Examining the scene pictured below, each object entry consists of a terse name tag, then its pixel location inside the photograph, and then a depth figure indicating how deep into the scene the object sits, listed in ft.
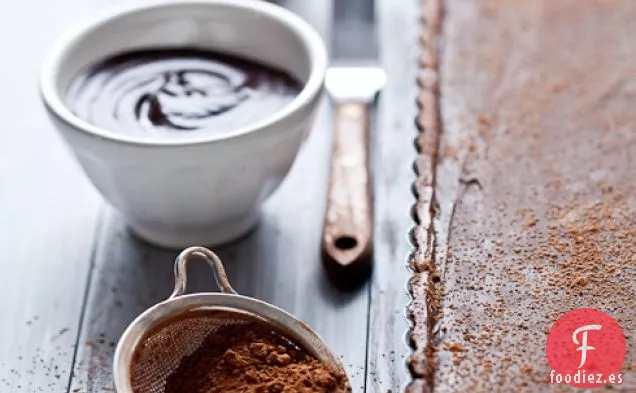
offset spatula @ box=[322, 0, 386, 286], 2.13
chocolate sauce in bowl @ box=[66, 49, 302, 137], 2.12
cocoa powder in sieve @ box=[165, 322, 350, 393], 1.86
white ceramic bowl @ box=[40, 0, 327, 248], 2.04
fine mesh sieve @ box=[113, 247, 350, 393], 1.88
